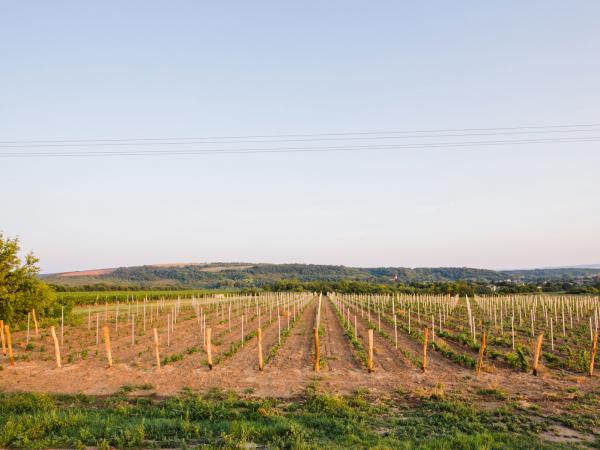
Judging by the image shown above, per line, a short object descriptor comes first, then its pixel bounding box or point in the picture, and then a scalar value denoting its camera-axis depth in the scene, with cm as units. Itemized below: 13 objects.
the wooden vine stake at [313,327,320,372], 1585
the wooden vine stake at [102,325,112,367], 1683
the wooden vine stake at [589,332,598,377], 1524
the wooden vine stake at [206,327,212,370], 1616
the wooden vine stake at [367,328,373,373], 1582
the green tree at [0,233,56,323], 2167
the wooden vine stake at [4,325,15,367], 1781
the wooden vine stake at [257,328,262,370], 1608
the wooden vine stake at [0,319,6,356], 1925
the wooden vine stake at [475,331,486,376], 1522
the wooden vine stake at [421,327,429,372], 1576
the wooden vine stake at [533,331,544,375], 1533
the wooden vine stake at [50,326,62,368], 1744
